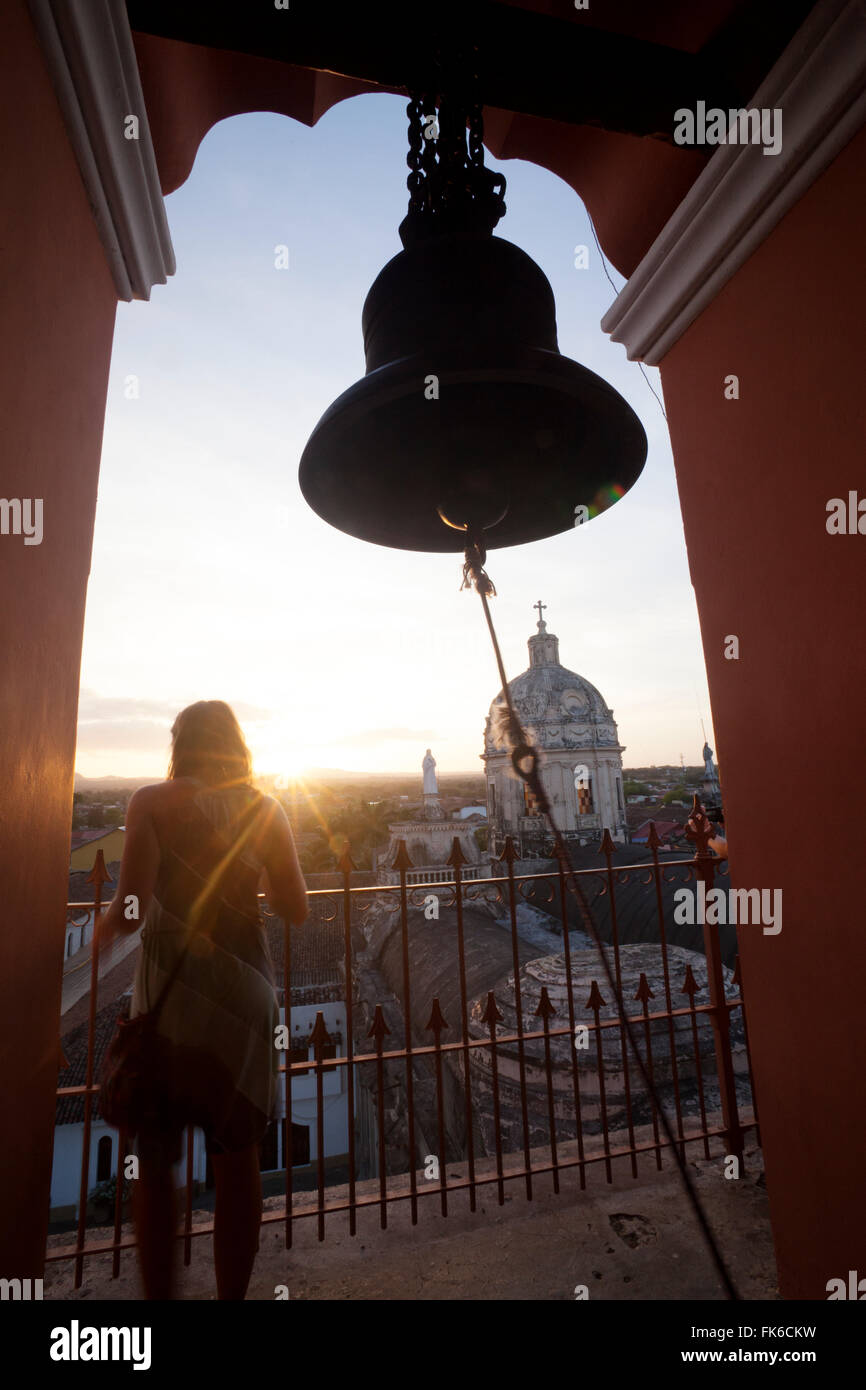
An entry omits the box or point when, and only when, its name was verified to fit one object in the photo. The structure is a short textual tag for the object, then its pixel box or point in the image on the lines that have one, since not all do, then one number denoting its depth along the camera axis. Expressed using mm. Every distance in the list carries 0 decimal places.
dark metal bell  1398
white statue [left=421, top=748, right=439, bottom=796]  35978
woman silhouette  1690
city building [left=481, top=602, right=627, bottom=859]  29625
